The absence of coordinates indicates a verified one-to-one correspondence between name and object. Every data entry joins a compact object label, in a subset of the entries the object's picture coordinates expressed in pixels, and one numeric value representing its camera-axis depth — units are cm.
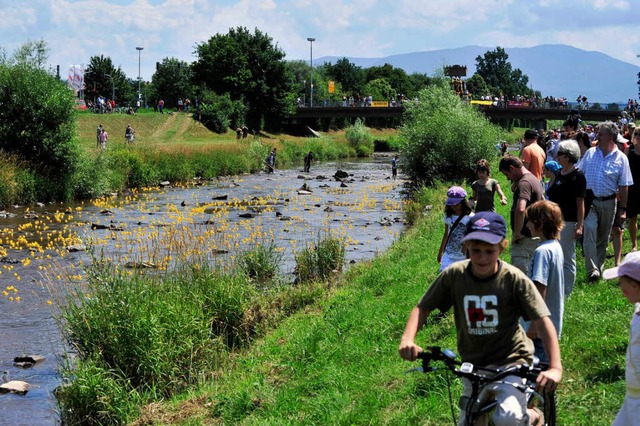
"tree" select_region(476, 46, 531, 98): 18712
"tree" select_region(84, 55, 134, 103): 10269
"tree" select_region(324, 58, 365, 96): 14275
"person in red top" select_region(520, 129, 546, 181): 1342
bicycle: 462
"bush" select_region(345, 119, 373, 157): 7912
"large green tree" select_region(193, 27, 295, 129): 9044
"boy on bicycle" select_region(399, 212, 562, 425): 481
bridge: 8538
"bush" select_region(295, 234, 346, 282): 1706
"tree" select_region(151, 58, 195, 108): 10244
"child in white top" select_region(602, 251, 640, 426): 487
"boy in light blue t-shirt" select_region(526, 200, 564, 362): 643
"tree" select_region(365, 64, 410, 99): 15232
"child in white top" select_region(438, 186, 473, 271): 970
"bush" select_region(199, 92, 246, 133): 7888
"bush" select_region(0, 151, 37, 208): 3250
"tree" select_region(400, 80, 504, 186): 3738
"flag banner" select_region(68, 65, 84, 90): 7275
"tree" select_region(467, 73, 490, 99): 17078
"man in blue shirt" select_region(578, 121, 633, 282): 1103
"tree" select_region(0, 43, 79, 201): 3516
